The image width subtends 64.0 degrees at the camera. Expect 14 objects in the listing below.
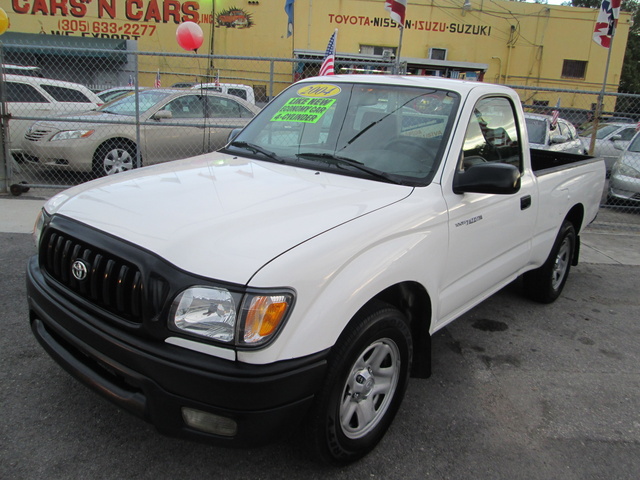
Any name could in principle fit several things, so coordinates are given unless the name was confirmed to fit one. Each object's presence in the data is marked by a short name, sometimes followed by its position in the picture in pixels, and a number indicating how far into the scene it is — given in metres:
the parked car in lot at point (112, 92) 11.48
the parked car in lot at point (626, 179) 9.07
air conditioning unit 26.17
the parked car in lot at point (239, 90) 11.71
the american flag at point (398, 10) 7.80
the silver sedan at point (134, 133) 8.39
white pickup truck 1.94
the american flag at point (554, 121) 11.49
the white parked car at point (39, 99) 8.91
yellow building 23.11
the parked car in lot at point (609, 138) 11.96
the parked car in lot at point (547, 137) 10.23
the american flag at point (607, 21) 8.81
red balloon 12.02
